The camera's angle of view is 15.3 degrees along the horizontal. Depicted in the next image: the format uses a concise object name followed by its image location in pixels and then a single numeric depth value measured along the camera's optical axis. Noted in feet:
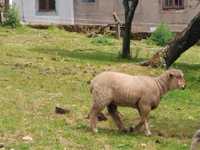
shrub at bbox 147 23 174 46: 88.94
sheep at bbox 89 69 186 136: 33.50
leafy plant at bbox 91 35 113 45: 82.69
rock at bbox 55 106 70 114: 38.93
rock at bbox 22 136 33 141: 32.32
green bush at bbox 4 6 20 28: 90.78
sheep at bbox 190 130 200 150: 26.68
